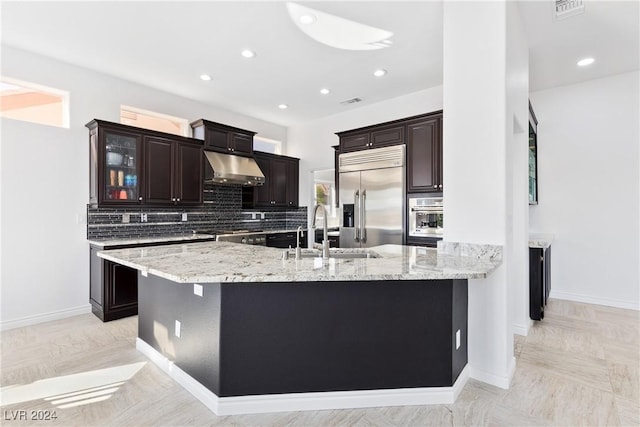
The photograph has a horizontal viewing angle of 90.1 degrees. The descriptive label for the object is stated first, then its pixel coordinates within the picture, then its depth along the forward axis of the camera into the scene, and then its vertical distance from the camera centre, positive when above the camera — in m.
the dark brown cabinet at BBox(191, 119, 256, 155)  4.79 +1.19
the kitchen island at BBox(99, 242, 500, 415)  1.93 -0.78
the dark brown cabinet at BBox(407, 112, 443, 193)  4.09 +0.77
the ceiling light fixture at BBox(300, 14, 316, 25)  2.93 +1.80
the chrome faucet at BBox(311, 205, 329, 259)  2.36 -0.26
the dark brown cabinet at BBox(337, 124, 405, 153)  4.44 +1.11
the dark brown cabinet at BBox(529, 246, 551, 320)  3.49 -0.77
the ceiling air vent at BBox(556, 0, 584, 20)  2.72 +1.77
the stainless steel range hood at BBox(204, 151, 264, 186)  4.75 +0.67
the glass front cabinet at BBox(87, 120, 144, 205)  3.78 +0.59
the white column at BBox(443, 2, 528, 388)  2.26 +0.41
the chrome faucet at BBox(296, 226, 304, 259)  2.31 -0.30
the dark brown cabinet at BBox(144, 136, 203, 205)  4.20 +0.57
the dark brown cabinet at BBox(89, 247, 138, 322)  3.63 -0.90
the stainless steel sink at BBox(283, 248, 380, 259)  2.54 -0.34
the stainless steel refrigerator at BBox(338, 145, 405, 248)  4.37 +0.24
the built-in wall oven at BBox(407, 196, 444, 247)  4.05 -0.10
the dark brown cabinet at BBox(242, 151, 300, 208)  5.69 +0.53
